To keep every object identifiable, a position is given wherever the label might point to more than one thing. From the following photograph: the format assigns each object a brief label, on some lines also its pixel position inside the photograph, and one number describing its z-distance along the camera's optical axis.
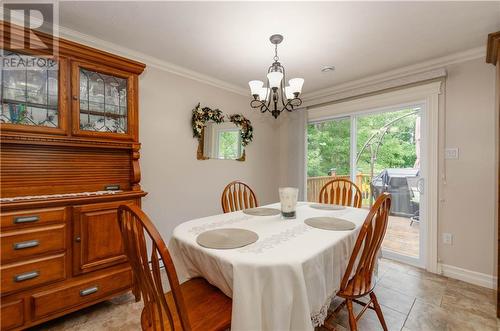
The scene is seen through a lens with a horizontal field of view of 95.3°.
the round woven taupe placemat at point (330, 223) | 1.42
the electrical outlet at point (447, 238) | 2.38
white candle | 1.68
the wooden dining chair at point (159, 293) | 0.81
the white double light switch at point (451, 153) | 2.35
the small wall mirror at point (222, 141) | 3.00
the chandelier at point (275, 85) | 1.80
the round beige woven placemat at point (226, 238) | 1.15
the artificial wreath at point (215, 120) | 2.84
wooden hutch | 1.48
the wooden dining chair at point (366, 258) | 1.20
